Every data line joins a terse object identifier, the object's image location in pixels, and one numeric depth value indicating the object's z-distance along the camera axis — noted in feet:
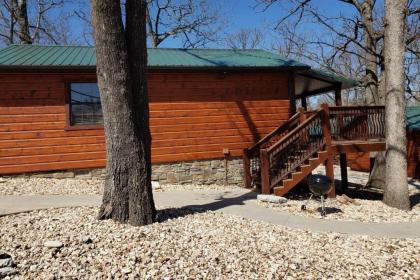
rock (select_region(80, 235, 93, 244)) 14.10
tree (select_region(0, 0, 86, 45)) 62.85
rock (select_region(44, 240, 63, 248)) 13.50
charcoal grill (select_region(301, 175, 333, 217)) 22.49
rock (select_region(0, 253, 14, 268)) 11.93
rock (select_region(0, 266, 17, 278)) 11.53
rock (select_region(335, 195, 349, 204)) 27.92
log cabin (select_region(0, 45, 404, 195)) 30.04
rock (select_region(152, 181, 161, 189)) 30.37
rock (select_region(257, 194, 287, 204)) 25.73
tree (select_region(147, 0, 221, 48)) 81.25
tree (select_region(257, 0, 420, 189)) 43.75
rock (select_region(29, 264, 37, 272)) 11.99
